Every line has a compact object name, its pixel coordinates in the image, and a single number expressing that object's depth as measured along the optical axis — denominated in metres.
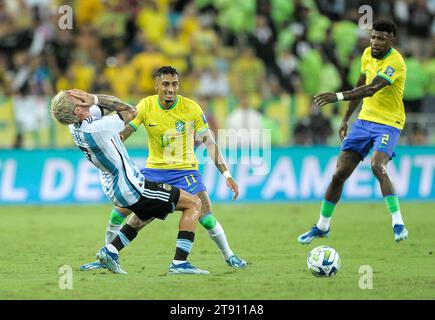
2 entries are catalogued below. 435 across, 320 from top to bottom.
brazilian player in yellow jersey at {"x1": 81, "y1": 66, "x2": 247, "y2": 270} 11.05
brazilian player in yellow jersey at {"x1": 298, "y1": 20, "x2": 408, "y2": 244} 12.20
